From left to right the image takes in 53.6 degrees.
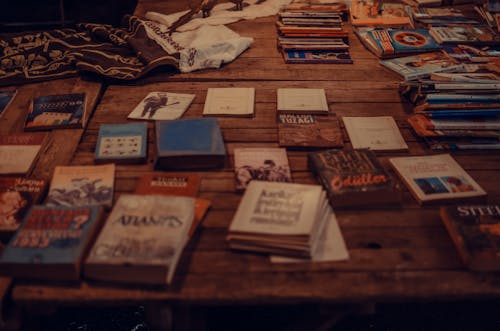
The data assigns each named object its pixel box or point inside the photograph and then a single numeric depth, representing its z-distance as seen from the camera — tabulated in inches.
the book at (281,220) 67.3
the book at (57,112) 99.0
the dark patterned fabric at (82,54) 116.8
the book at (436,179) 79.0
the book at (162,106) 102.1
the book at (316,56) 126.0
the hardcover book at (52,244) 62.9
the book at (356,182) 77.0
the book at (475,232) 66.0
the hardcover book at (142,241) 61.9
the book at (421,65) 114.7
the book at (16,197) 75.2
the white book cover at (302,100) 103.2
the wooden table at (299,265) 63.3
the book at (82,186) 77.8
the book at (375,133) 93.2
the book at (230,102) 103.2
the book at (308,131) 93.4
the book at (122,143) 87.9
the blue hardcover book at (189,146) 85.4
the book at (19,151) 87.1
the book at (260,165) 83.2
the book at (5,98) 106.8
